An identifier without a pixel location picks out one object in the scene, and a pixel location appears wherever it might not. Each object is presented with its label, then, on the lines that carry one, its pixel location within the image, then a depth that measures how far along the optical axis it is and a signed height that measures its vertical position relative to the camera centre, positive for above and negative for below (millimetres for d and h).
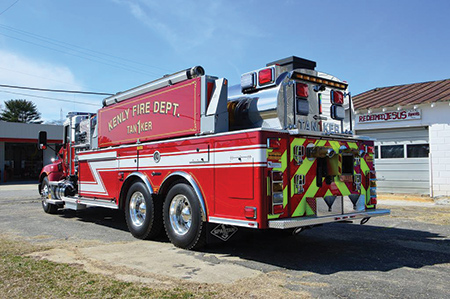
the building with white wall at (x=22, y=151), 34062 +1463
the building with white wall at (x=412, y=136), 14273 +1034
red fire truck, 5262 +129
